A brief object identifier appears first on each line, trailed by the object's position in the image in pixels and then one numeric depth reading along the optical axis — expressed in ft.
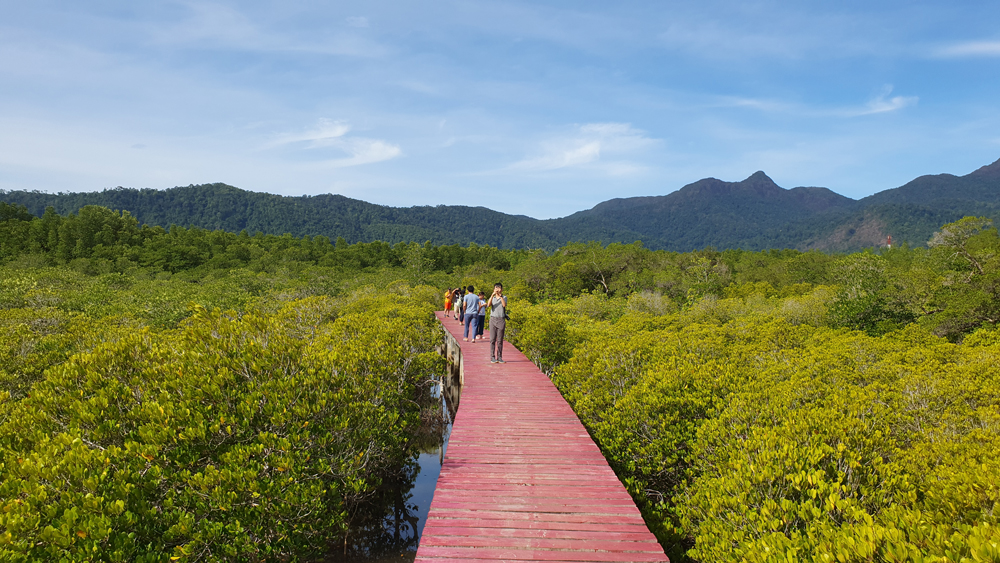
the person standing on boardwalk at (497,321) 31.50
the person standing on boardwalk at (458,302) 58.08
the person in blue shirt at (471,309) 41.42
